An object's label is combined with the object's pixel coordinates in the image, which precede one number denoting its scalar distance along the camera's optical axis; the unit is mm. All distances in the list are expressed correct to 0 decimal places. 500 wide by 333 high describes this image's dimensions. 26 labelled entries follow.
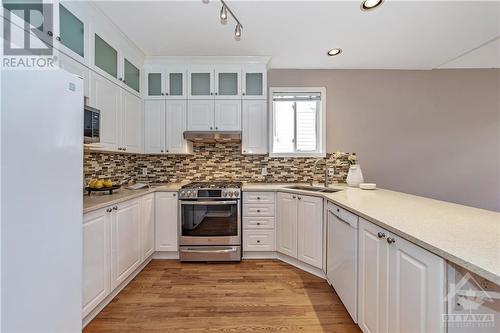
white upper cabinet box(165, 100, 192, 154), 3096
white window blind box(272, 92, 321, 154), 3385
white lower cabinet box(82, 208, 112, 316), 1591
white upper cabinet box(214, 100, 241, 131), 3088
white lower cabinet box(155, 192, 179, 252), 2812
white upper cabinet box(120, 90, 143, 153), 2625
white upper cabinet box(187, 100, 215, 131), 3086
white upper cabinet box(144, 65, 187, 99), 3094
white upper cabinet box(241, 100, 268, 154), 3102
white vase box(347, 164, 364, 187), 2908
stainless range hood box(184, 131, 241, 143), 2961
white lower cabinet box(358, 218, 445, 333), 923
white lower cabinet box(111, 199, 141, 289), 1950
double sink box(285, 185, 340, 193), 2652
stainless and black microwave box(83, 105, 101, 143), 1681
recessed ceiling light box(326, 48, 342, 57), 2791
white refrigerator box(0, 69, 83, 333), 897
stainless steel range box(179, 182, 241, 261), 2734
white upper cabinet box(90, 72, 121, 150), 2109
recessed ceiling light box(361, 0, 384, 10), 1934
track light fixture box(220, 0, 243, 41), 1702
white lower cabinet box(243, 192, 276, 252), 2846
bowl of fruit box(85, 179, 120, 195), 2213
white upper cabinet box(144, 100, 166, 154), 3100
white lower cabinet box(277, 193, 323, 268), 2396
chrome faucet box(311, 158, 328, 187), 3199
